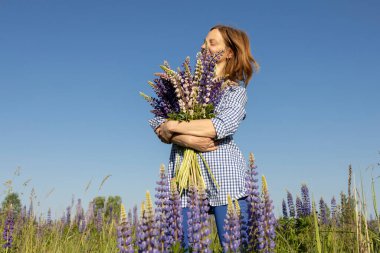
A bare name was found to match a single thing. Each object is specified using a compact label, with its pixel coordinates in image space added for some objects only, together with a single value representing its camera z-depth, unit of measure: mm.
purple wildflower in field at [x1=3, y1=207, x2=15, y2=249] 5488
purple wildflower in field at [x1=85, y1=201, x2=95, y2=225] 7988
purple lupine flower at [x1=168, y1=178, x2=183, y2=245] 2920
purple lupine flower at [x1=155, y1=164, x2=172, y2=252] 2738
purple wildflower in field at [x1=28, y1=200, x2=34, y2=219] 6439
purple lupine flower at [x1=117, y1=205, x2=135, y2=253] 2268
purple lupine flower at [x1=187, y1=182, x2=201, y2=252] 2637
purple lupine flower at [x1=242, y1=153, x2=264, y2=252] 2877
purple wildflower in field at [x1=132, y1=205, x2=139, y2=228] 9162
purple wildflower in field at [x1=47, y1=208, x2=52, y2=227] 8832
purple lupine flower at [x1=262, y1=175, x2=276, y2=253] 2857
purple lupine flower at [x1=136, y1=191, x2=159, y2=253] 2342
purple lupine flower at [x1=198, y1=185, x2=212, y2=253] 2637
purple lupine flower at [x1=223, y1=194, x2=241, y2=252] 2711
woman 3863
